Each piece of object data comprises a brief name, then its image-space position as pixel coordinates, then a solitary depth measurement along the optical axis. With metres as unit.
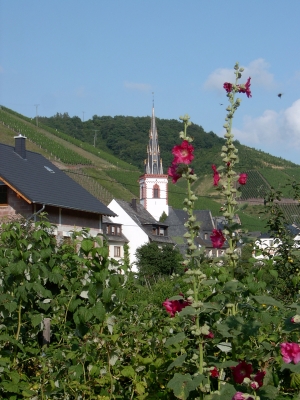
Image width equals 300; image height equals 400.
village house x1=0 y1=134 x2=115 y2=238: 32.12
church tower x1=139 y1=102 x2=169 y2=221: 84.38
